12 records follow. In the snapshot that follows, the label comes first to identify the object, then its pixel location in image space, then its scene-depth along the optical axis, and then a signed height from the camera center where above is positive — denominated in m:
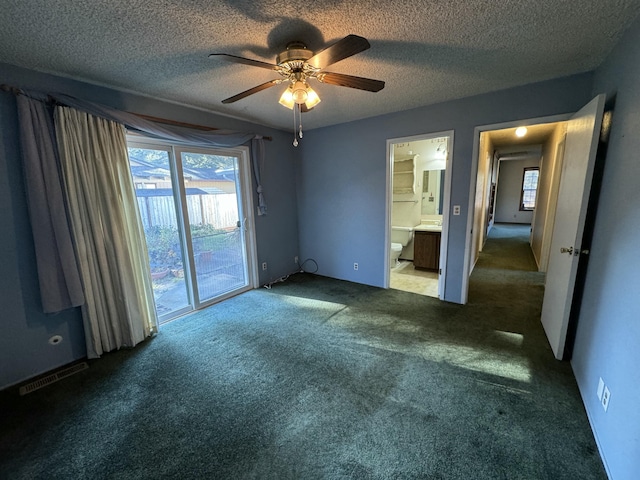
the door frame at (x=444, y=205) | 3.03 -0.16
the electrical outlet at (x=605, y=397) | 1.38 -1.13
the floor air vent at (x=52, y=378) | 1.95 -1.38
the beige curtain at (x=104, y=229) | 2.09 -0.25
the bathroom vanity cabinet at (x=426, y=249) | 4.37 -0.98
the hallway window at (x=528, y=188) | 9.45 +0.06
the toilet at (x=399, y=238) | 4.60 -0.84
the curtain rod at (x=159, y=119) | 1.82 +0.80
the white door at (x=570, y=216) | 1.86 -0.22
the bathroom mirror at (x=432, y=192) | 4.80 +0.01
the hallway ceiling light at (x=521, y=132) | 4.18 +0.95
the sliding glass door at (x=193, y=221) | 2.76 -0.28
